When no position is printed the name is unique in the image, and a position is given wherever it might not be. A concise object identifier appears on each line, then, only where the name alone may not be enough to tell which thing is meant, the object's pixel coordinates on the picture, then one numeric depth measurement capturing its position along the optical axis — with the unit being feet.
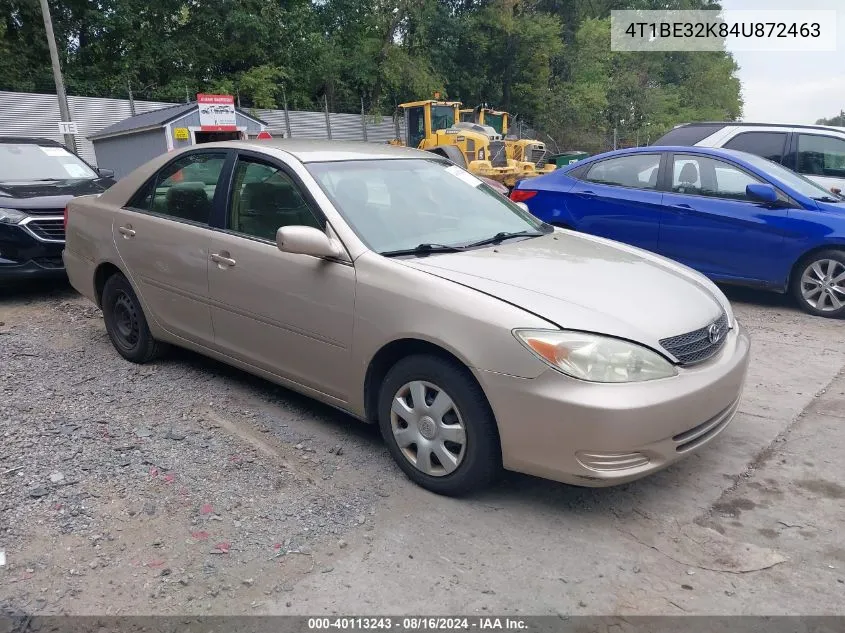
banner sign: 56.03
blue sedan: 20.36
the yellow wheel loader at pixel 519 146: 69.97
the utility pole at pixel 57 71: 46.50
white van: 26.50
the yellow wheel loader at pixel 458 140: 58.21
